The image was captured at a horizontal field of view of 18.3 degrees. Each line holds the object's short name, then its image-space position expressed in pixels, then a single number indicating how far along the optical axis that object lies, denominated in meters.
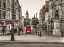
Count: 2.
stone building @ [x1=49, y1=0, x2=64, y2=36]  46.35
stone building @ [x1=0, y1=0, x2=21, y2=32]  67.06
